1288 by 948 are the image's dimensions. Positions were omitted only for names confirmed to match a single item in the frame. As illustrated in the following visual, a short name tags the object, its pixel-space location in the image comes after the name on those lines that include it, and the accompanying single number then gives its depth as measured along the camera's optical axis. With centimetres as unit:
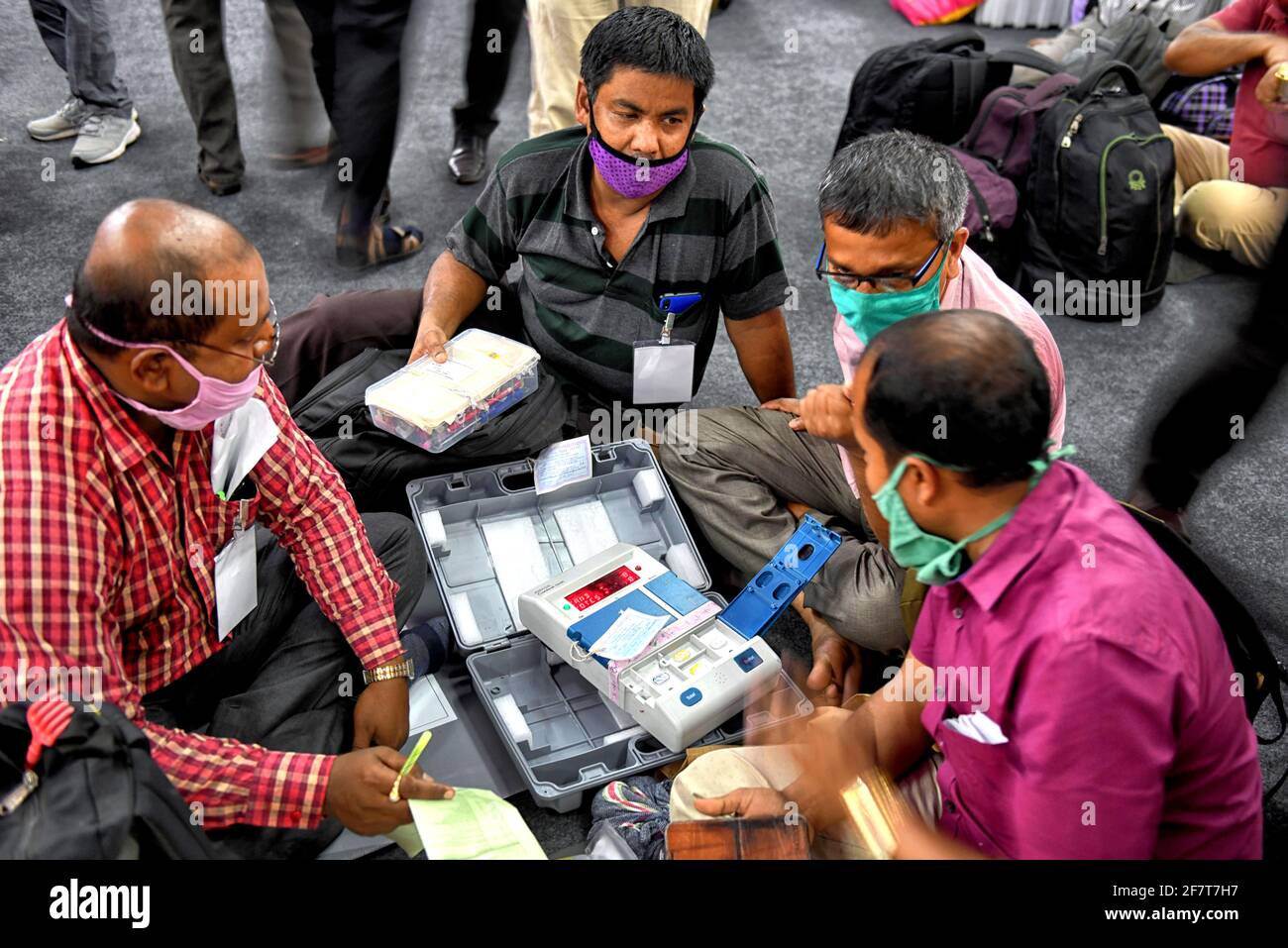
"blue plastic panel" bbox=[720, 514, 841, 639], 203
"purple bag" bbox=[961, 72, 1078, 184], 334
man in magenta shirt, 116
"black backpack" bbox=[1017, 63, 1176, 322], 316
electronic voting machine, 189
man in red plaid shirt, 139
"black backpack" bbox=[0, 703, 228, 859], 122
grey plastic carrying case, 192
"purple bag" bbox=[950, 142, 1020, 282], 320
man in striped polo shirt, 216
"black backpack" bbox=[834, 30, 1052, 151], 346
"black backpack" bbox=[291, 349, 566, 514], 227
